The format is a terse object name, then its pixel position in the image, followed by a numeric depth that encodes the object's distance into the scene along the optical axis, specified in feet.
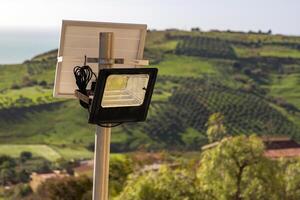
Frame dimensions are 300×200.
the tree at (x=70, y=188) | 35.06
